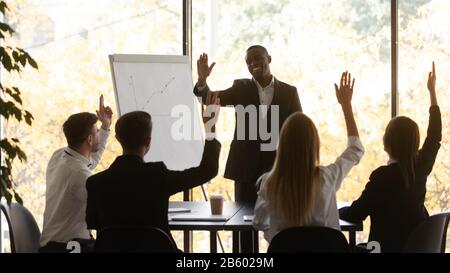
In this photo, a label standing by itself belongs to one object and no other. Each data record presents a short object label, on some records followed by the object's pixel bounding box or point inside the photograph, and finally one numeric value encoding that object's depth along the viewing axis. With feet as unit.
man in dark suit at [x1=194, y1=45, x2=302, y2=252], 24.98
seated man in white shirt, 18.85
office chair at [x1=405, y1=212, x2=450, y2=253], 17.30
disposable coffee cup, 19.75
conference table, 18.08
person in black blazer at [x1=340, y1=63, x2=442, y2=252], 18.09
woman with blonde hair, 16.11
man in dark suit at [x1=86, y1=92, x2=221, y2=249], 16.61
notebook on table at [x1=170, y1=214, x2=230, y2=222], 18.82
